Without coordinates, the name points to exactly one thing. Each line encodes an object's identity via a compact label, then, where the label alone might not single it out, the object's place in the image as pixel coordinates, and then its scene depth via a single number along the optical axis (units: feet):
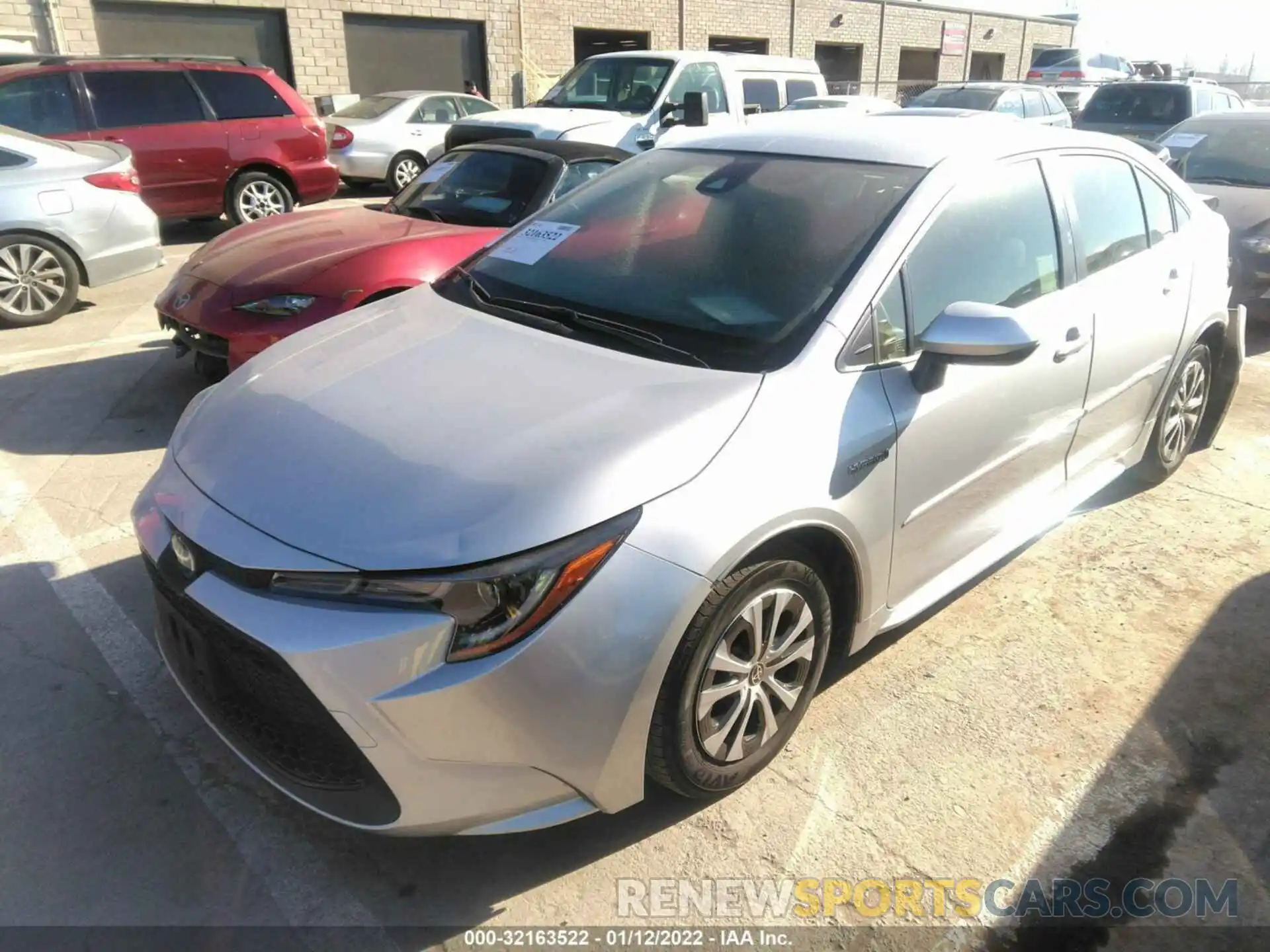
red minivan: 29.43
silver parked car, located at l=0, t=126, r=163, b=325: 22.40
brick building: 50.47
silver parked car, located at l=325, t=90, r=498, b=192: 43.55
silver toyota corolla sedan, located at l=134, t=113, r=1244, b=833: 6.69
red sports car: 15.35
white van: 29.37
